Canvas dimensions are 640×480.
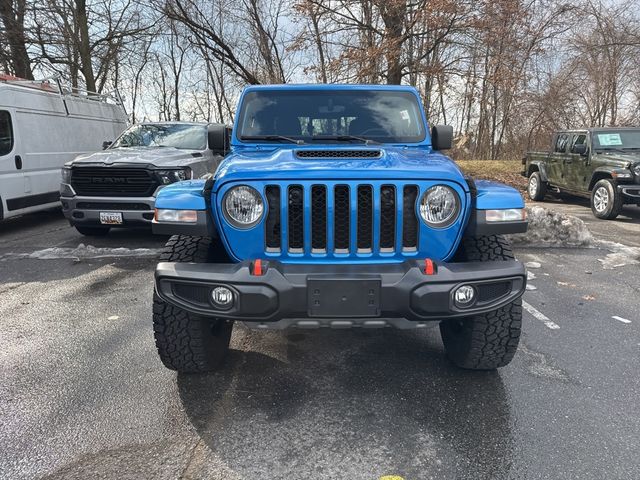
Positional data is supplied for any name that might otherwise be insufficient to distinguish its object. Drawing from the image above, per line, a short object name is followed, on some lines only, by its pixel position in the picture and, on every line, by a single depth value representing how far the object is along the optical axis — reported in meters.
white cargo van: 7.55
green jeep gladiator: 8.98
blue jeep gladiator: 2.35
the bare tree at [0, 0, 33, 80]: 14.76
